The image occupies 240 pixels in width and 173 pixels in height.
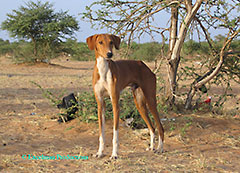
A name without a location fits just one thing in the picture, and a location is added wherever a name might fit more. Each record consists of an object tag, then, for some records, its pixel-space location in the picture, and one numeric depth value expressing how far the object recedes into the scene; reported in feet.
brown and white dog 26.12
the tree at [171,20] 38.70
